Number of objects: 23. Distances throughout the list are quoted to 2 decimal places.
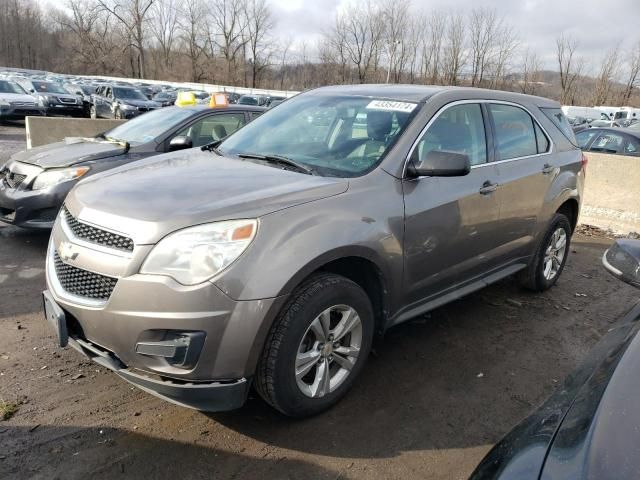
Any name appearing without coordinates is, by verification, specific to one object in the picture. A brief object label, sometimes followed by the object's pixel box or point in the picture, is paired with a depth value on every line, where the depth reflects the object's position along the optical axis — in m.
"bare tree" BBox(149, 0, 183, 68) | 72.50
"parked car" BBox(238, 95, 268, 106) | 30.49
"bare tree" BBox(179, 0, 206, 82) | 68.44
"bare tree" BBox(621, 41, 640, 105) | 45.64
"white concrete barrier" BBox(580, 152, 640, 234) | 7.62
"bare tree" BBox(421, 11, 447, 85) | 50.50
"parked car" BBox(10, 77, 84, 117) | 21.00
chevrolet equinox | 2.38
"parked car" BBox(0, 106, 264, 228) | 5.28
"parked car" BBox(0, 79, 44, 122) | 17.95
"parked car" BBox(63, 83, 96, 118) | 23.18
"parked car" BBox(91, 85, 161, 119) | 21.05
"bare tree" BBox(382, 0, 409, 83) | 51.12
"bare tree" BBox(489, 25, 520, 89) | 49.53
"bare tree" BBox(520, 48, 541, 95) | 50.22
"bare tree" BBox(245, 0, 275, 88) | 64.62
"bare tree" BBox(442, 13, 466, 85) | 49.69
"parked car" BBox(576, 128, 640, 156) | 9.71
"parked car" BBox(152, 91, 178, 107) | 28.20
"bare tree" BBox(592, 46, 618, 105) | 47.75
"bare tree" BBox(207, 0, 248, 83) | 65.50
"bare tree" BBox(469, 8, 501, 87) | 49.72
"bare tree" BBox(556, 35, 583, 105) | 50.53
